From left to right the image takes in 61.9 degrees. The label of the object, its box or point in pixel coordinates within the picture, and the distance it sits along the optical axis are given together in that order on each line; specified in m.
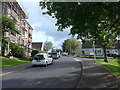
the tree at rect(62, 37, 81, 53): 59.18
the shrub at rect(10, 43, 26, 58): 19.30
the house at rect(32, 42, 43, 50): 53.98
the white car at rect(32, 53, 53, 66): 11.51
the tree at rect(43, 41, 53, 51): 79.63
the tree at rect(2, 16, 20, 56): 13.76
